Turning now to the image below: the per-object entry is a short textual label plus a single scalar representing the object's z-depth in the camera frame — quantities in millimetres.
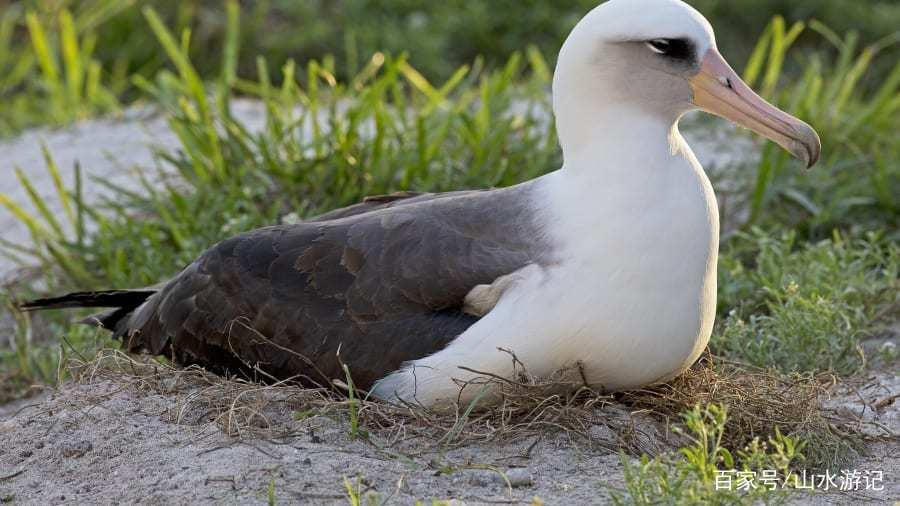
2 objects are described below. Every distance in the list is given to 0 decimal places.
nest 7539
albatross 7461
